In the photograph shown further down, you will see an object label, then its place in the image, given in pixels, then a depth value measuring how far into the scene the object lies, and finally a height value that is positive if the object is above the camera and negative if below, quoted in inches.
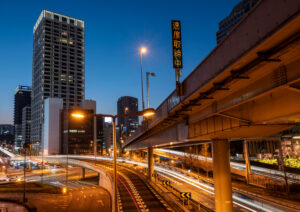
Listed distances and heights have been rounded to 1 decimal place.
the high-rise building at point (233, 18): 5147.6 +2540.4
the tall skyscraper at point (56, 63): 6956.7 +2216.9
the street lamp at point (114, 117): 582.1 +59.6
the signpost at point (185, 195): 944.4 -224.1
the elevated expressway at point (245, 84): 287.6 +89.9
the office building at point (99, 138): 7281.0 +7.0
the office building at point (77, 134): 6195.9 +123.2
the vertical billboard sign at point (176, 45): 737.5 +276.7
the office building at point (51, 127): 5949.8 +301.0
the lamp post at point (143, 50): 1192.7 +420.3
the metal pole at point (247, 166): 1943.9 -249.5
